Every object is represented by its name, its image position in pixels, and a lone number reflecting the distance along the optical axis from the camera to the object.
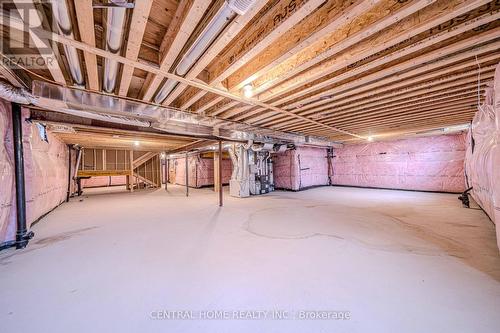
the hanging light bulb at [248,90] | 2.54
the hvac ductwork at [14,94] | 1.98
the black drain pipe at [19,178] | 2.31
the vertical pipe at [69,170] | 5.81
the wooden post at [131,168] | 7.49
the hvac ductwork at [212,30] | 1.19
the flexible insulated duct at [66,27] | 1.19
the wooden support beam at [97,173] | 6.71
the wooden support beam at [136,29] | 1.26
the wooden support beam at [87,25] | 1.24
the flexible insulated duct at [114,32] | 1.23
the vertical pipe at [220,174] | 4.51
